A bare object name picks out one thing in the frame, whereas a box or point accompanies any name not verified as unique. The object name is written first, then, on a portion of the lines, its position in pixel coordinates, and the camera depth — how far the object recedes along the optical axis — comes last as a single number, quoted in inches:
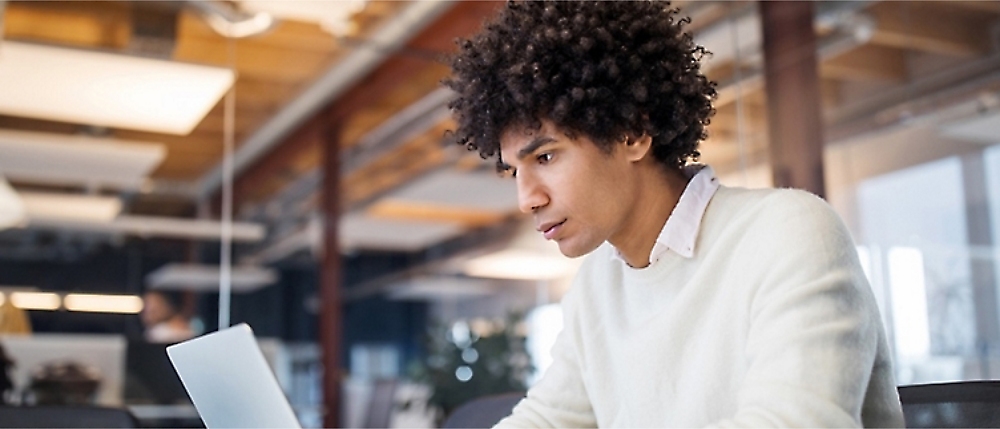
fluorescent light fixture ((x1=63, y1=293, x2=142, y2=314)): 164.1
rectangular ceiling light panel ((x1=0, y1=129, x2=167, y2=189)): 161.2
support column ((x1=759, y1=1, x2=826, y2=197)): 159.3
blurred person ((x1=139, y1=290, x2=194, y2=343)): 171.3
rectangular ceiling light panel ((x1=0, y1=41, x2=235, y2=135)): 161.0
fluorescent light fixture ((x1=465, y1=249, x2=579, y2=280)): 244.7
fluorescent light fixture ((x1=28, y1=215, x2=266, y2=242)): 166.4
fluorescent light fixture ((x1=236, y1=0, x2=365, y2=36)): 156.6
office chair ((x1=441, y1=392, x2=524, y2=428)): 88.0
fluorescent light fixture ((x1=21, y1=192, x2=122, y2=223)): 163.0
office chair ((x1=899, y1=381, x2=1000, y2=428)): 57.9
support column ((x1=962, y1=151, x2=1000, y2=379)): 134.6
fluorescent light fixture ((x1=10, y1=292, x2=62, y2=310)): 161.3
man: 46.6
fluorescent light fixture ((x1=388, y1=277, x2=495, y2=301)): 258.3
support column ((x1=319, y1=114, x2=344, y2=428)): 223.0
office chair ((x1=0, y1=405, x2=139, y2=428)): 82.1
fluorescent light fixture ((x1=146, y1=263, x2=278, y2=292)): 173.8
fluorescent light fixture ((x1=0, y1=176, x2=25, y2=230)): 160.1
